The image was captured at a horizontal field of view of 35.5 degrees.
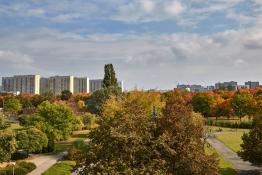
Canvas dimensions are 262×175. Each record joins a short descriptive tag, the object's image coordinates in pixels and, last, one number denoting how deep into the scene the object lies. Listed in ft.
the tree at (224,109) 313.73
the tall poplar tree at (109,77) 265.34
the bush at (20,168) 115.03
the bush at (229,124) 280.41
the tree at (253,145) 110.52
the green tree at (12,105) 378.28
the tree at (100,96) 242.58
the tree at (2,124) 128.85
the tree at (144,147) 67.41
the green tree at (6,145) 114.11
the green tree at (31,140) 152.66
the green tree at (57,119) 180.55
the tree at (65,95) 489.46
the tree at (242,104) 291.38
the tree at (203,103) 322.59
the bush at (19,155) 148.46
